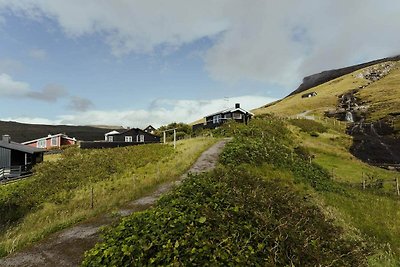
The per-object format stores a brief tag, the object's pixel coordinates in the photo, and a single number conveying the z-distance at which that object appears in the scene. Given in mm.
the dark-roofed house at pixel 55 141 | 82812
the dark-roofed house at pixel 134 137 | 71475
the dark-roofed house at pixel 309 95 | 158350
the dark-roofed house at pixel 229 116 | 65688
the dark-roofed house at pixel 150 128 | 96850
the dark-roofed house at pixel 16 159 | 45156
